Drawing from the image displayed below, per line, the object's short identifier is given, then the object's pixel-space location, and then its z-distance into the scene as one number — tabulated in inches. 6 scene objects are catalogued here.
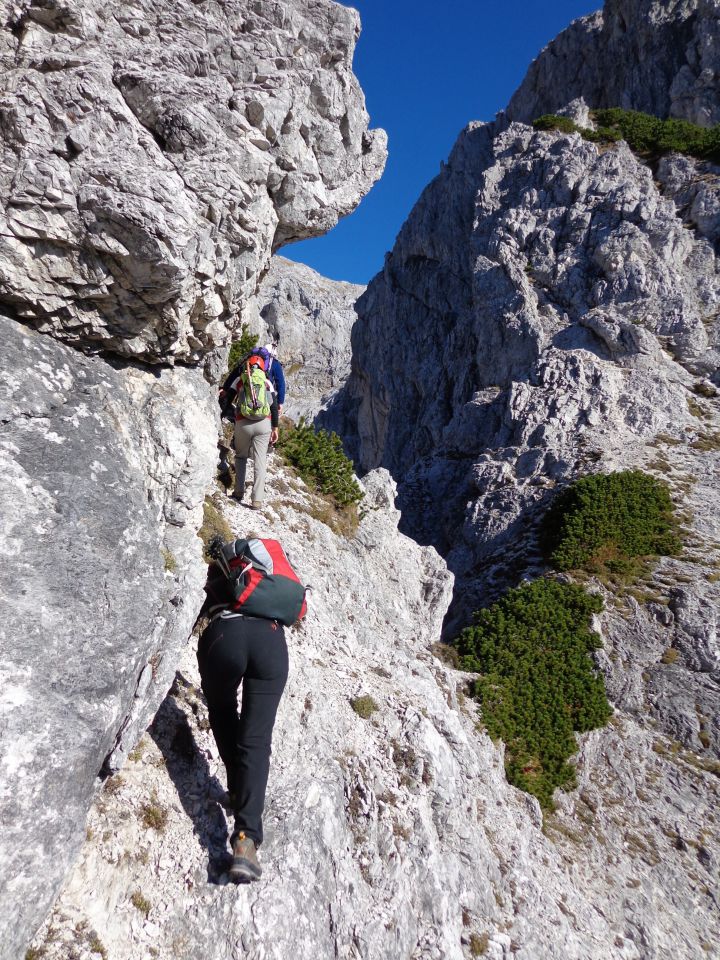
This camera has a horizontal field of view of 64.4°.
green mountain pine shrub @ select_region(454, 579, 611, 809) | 460.8
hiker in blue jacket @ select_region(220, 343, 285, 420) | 349.4
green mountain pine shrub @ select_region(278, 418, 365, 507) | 481.7
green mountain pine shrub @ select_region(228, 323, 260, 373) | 468.8
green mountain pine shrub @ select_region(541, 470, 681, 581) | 687.1
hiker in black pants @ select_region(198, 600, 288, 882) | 198.7
